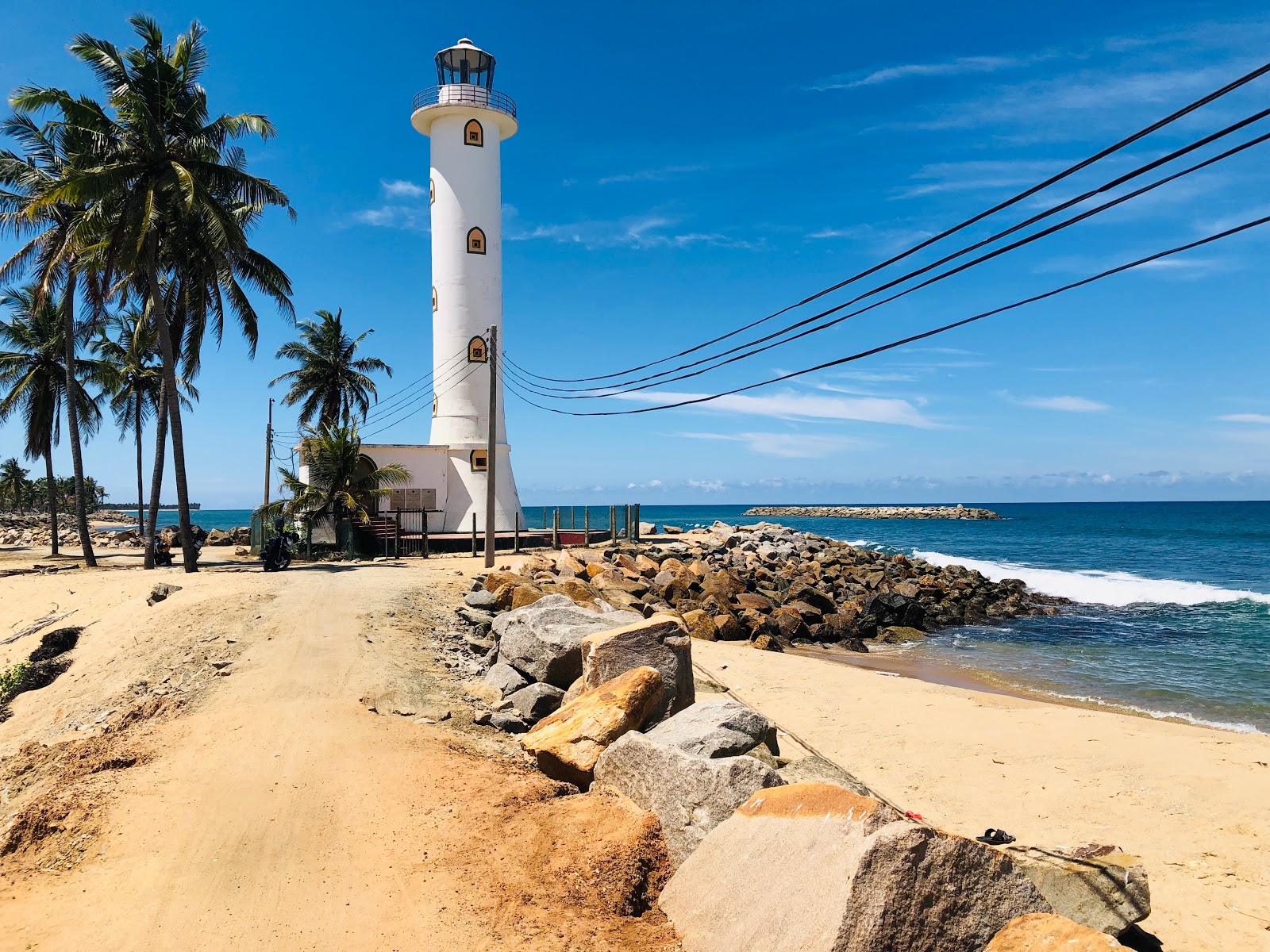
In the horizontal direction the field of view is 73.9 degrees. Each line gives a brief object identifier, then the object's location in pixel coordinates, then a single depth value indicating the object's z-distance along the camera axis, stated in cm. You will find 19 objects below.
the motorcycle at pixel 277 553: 2139
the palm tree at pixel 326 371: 4234
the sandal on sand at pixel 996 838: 639
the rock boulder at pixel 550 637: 1043
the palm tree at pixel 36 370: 3184
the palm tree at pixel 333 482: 2572
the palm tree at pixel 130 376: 3622
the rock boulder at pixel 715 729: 681
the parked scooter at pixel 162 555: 2509
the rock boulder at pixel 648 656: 899
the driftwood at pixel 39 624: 1577
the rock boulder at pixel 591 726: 758
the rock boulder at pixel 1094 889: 511
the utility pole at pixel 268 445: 4570
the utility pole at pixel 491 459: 2302
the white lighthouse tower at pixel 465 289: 3123
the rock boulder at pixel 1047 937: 418
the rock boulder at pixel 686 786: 605
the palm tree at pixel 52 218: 2192
